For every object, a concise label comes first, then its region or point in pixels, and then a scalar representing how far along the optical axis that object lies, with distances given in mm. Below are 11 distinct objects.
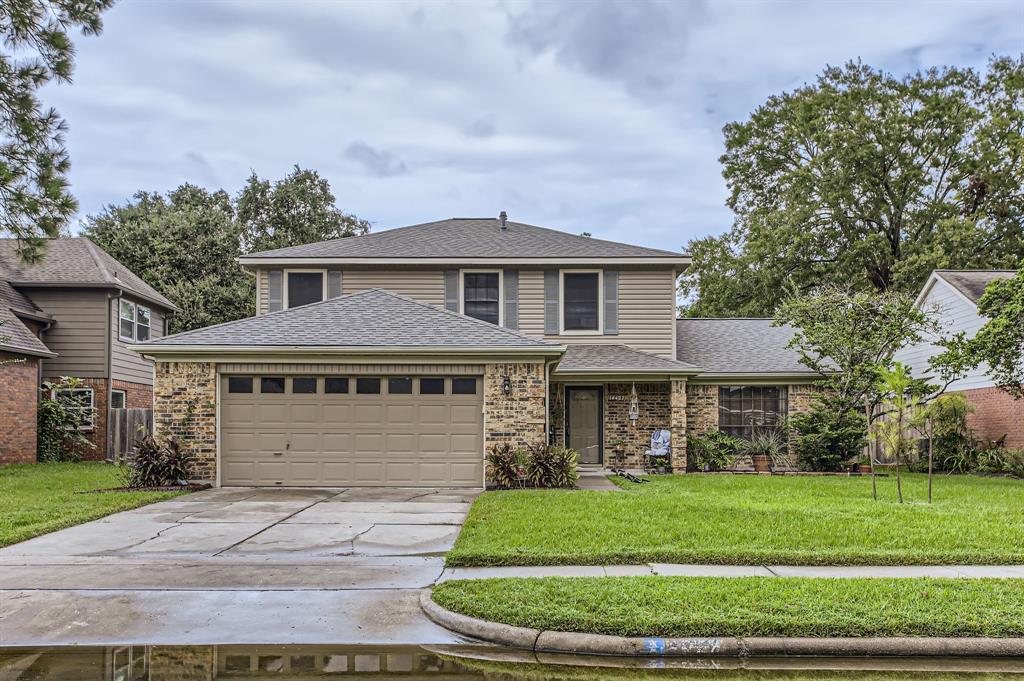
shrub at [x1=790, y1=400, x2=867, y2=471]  18531
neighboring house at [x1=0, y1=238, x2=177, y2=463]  20094
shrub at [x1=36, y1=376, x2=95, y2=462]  20625
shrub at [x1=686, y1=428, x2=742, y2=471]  18781
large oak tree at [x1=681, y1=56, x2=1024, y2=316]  28406
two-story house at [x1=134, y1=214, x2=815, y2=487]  14969
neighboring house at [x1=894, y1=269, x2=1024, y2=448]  18625
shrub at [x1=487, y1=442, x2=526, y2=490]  14555
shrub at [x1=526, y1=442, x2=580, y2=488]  14555
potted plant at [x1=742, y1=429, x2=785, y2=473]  18641
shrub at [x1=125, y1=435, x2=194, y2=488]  14492
